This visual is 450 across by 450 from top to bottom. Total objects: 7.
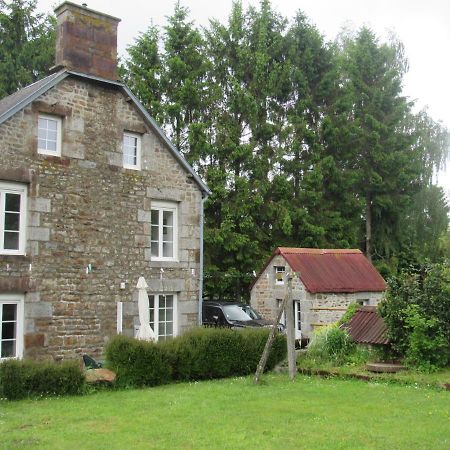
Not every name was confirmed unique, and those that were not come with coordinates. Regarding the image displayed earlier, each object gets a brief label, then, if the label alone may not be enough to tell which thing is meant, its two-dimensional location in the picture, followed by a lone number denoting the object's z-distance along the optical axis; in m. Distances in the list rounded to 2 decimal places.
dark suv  19.56
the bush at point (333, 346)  14.42
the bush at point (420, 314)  12.80
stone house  13.98
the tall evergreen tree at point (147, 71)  26.03
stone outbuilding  21.42
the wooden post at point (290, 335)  12.95
